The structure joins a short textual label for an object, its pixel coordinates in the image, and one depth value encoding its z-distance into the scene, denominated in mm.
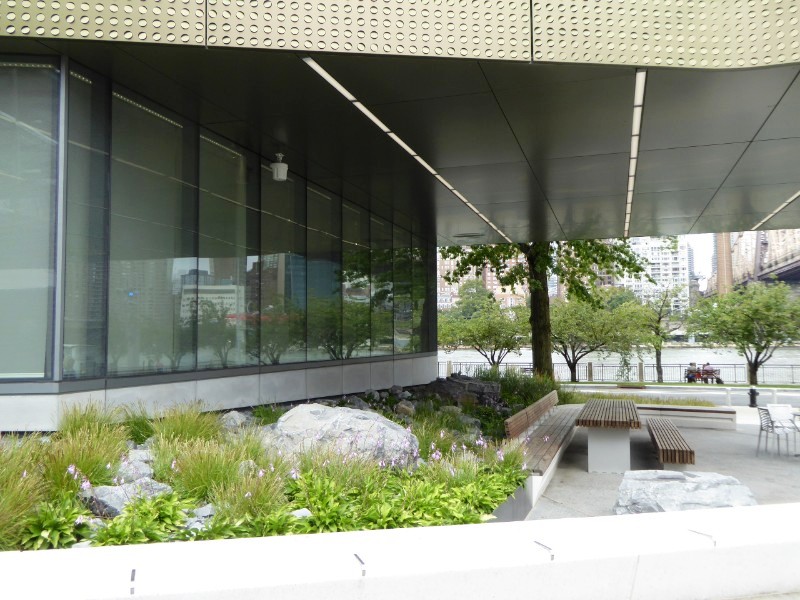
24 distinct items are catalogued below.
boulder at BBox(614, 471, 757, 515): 5859
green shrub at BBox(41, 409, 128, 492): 4957
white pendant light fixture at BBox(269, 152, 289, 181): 11180
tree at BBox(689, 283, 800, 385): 35562
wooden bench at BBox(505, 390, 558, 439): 9534
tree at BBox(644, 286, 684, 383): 41959
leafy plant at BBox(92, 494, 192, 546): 4293
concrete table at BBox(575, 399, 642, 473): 10422
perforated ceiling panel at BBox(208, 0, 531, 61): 6586
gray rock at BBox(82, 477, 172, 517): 4852
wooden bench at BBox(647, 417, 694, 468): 9336
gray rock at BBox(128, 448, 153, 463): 6047
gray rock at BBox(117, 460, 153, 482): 5387
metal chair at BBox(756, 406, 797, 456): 11839
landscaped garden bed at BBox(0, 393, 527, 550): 4465
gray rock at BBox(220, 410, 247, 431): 8166
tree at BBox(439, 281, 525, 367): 41562
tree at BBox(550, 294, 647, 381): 37906
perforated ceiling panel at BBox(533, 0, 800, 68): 6770
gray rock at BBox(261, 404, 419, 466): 6582
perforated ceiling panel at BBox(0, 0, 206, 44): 6367
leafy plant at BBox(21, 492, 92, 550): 4277
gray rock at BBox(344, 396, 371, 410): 12146
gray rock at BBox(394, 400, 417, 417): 11670
